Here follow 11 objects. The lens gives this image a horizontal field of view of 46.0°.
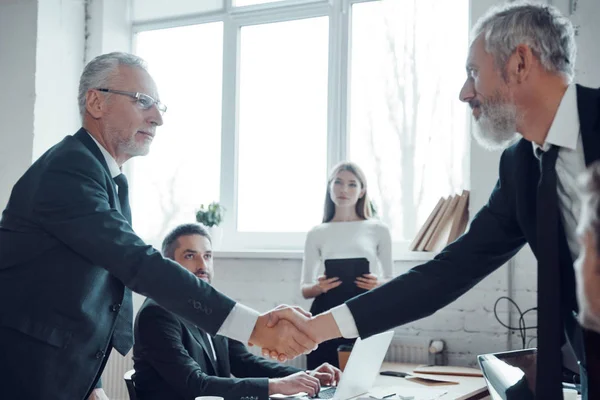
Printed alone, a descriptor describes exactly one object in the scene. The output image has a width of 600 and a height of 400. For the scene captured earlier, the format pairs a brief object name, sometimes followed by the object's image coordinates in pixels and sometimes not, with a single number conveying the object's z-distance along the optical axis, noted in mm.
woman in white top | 3680
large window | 4254
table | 2520
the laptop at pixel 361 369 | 2234
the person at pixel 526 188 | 1416
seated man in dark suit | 2279
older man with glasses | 1683
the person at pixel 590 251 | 781
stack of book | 3844
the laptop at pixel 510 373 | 1564
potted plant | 4383
